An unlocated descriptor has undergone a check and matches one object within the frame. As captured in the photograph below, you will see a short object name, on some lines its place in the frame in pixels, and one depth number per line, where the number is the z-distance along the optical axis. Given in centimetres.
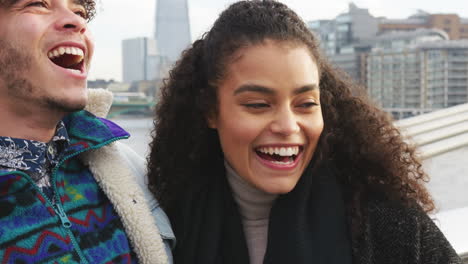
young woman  139
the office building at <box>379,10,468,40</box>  5581
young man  134
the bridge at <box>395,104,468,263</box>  281
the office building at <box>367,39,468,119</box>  4459
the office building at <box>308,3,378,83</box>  5044
